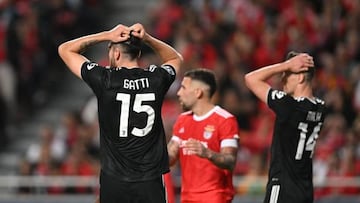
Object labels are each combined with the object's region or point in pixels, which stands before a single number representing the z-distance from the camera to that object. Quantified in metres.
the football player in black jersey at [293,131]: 20.02
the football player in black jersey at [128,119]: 18.87
